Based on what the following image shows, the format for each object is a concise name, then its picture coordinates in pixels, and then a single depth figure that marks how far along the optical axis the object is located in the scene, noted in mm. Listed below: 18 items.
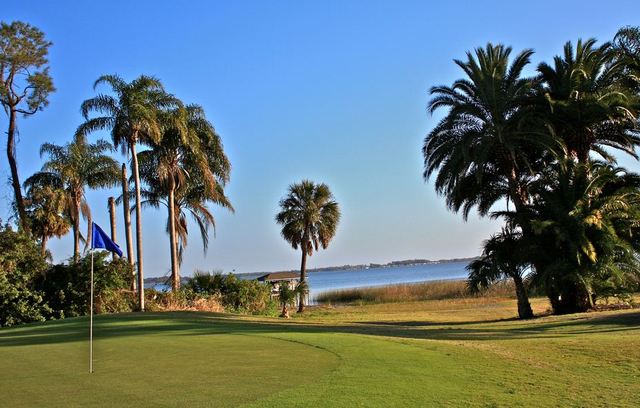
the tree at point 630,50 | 22766
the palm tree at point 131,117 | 29609
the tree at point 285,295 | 39250
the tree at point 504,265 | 29672
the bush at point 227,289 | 35469
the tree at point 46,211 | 40688
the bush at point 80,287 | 29844
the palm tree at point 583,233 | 26750
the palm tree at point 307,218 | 47031
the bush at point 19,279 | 27391
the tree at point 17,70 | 35156
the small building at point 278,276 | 51181
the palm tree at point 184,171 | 34500
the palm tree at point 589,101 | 28156
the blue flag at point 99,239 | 12367
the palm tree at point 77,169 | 39031
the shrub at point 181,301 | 31203
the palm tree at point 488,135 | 28719
